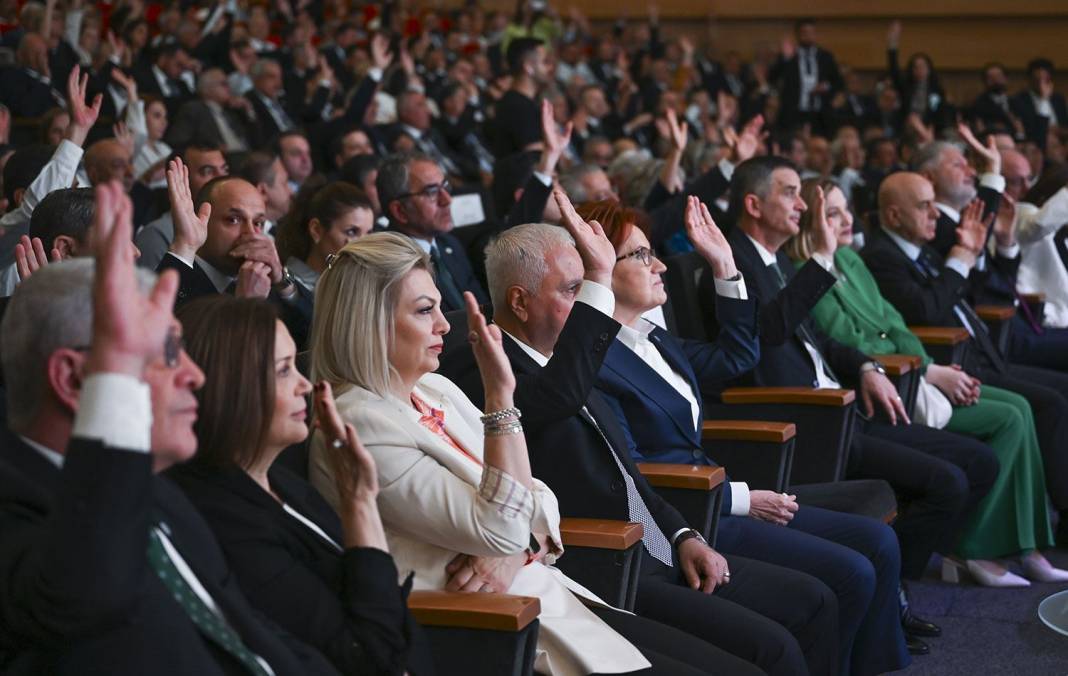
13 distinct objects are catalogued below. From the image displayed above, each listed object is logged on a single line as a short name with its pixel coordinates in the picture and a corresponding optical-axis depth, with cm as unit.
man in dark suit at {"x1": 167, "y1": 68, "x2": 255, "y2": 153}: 1385
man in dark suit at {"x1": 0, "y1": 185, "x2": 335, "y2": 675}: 248
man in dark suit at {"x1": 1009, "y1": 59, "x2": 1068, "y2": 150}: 2073
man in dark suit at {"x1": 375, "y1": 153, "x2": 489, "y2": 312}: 848
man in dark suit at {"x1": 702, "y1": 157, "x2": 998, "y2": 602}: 709
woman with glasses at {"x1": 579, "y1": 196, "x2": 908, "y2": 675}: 558
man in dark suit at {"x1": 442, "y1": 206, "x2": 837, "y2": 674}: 480
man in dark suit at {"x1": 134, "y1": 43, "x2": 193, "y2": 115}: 1634
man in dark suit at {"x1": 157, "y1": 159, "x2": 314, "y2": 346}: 577
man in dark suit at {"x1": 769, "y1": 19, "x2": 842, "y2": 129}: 2314
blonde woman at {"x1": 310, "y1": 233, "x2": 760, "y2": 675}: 396
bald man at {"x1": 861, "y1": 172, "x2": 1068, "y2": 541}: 856
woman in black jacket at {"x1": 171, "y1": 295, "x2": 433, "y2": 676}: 332
